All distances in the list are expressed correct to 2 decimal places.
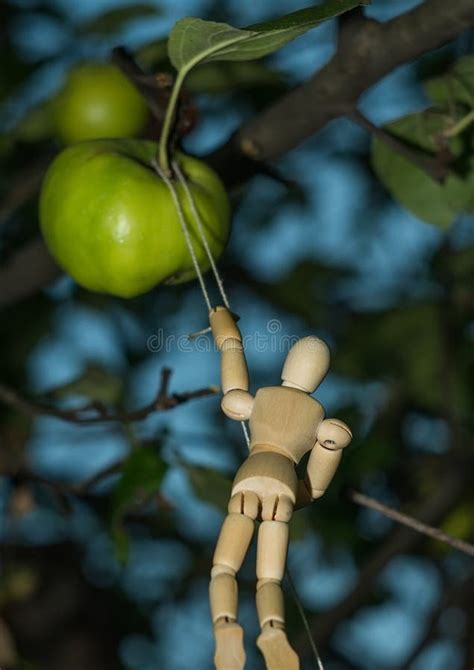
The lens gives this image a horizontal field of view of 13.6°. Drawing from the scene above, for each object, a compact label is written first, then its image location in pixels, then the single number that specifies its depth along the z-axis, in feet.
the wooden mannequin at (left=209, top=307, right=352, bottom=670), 1.99
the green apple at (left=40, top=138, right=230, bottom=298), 2.55
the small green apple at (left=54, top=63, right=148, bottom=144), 3.52
